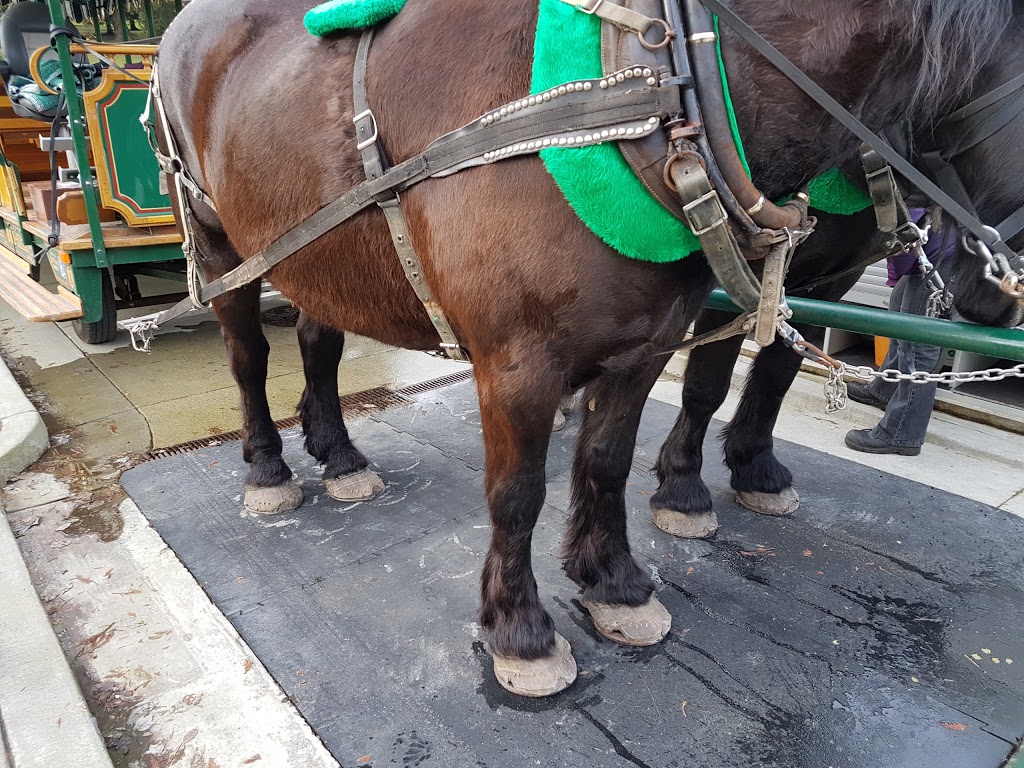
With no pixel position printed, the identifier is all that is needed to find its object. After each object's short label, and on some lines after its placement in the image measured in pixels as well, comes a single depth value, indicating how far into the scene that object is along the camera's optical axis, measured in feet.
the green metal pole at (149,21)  16.39
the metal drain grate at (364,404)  10.61
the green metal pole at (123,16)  16.38
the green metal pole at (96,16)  16.72
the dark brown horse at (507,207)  3.96
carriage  12.80
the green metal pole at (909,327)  4.72
